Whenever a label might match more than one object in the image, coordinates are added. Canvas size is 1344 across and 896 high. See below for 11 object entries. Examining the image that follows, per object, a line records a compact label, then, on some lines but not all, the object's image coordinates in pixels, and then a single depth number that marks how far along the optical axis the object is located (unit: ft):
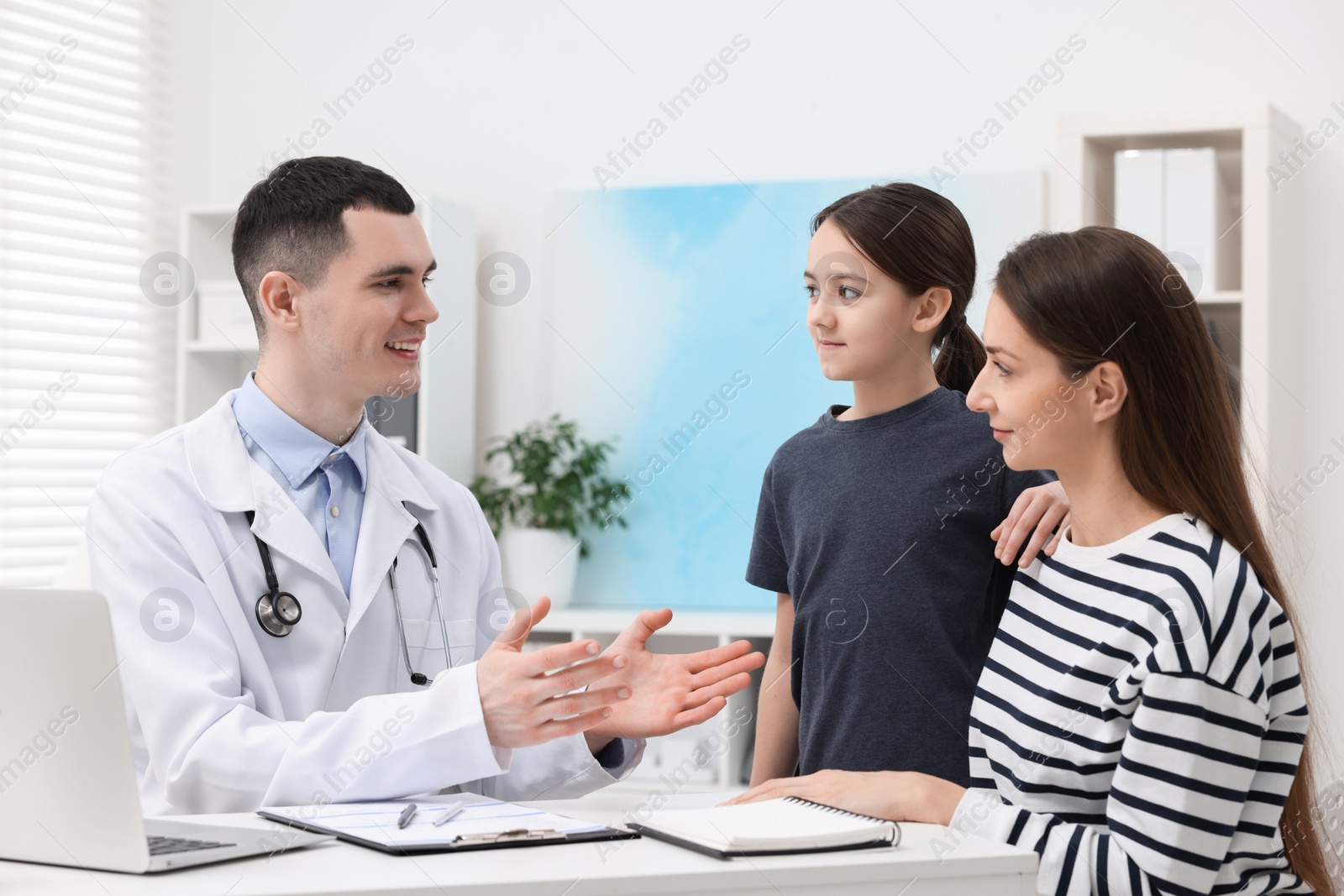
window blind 14.42
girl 9.05
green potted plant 14.77
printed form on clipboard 7.86
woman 8.03
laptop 7.72
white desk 7.60
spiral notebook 7.80
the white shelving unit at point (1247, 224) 12.23
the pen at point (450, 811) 8.05
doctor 8.44
